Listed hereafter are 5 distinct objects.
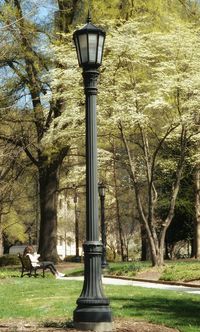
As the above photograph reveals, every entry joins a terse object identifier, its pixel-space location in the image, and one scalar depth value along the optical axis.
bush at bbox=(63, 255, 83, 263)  47.71
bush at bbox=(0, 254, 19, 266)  39.46
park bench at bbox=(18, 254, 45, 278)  20.81
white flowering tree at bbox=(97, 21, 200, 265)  21.53
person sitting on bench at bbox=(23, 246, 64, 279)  21.08
